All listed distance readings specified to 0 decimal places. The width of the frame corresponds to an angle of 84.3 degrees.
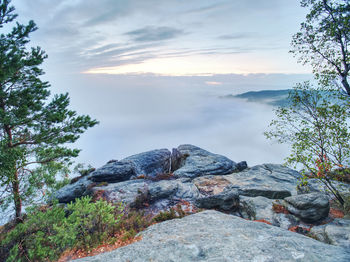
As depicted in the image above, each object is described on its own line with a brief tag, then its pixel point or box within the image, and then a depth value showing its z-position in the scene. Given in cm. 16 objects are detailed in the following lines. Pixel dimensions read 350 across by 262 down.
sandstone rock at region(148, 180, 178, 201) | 1441
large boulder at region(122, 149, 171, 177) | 2294
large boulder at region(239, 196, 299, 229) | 1040
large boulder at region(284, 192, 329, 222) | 1035
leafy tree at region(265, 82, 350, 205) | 1119
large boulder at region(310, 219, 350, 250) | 797
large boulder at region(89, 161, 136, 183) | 1995
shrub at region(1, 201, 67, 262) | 863
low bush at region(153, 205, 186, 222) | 1024
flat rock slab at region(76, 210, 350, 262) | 538
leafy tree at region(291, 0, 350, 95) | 1194
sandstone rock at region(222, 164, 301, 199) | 1431
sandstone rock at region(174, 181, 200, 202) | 1430
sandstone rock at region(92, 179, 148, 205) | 1467
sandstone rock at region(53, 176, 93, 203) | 1716
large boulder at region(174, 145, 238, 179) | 1986
